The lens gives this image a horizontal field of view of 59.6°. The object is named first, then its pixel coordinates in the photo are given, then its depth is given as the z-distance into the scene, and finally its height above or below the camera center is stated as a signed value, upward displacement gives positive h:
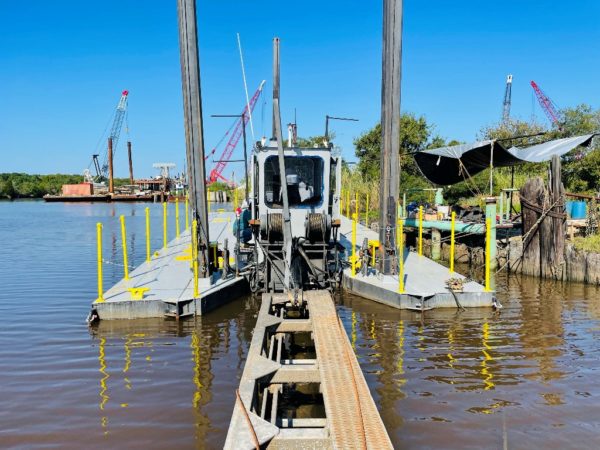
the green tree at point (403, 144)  39.56 +3.46
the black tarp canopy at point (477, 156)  16.77 +1.04
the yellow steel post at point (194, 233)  11.29 -0.94
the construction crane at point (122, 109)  109.81 +17.41
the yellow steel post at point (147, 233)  14.59 -1.20
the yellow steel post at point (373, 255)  13.53 -1.76
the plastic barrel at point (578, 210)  17.33 -0.87
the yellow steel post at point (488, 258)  11.19 -1.61
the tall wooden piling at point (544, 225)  14.91 -1.19
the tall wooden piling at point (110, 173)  94.64 +3.52
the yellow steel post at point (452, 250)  12.82 -1.58
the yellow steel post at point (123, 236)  11.82 -1.14
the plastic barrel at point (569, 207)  17.55 -0.78
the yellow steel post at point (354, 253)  12.73 -1.60
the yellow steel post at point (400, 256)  11.01 -1.53
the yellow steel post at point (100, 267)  9.86 -1.46
